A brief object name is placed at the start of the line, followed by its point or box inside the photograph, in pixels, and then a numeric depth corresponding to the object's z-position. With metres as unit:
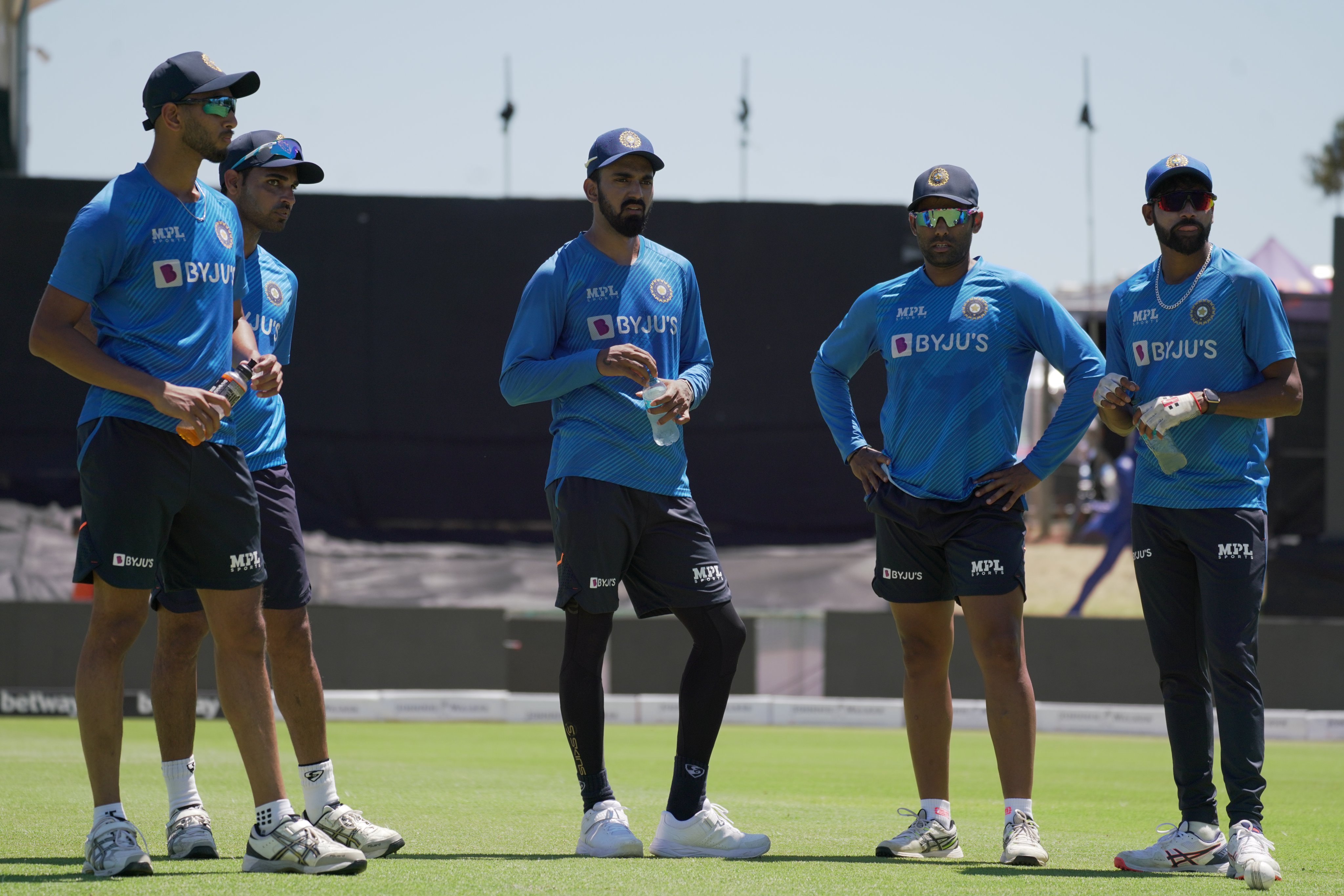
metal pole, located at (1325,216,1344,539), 23.53
